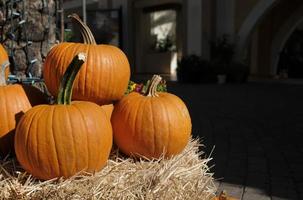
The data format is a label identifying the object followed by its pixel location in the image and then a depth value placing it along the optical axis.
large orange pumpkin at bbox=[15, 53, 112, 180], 1.72
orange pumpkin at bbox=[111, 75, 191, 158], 1.98
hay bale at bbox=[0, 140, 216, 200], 1.61
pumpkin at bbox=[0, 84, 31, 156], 1.95
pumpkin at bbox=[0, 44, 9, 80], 2.29
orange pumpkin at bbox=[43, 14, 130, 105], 2.03
